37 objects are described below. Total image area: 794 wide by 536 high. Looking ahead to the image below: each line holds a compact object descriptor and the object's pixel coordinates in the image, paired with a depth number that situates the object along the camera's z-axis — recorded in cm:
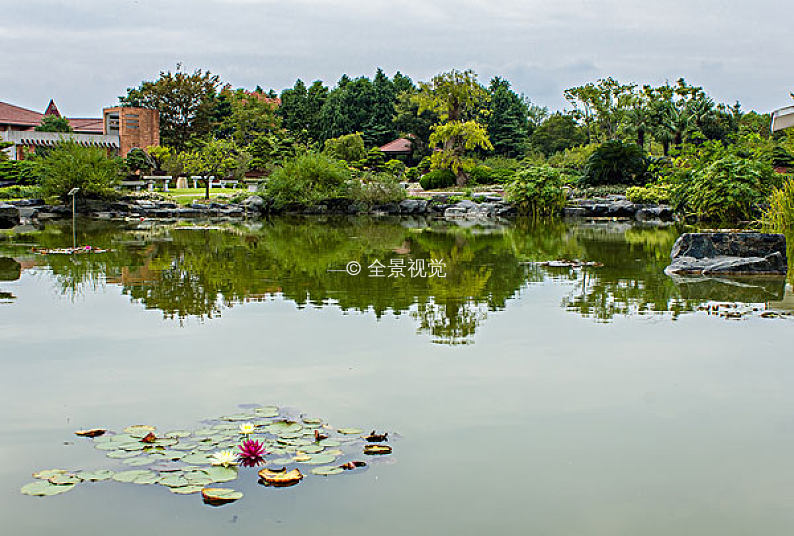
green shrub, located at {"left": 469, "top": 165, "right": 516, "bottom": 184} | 3006
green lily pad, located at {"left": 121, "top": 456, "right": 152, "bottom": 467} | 310
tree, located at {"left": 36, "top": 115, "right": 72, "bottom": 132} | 3900
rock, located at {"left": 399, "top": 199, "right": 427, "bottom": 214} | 2458
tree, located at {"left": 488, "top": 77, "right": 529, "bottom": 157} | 3862
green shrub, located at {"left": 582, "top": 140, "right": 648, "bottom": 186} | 2597
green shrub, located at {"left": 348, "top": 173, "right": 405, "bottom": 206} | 2425
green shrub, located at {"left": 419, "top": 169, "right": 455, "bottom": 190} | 2944
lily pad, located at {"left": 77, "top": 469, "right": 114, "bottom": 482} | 299
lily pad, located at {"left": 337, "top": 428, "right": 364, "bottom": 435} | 346
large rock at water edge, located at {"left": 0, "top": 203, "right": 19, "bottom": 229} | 1686
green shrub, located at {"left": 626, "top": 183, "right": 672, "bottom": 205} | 2217
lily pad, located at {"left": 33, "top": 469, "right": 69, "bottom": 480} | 300
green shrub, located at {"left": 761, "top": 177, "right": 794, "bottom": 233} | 926
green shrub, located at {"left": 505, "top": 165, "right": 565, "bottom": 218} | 2284
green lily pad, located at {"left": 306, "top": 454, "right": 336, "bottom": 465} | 311
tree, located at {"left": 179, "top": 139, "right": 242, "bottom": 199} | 2764
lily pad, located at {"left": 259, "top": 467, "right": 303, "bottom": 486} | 293
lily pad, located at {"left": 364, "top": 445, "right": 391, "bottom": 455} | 324
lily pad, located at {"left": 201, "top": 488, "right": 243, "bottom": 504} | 279
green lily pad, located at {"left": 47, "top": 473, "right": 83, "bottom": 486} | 295
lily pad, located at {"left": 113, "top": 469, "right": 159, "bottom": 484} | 294
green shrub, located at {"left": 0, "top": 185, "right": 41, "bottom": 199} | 2331
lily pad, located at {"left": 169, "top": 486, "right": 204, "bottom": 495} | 285
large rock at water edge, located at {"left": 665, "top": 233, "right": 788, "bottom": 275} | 868
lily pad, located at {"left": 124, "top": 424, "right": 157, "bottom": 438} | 340
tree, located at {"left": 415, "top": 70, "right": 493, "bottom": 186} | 2800
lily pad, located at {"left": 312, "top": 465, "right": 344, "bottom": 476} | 302
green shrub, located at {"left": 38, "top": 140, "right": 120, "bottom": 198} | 2177
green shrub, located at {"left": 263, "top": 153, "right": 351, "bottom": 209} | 2352
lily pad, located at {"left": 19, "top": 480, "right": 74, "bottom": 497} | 288
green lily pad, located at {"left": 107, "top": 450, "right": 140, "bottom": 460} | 318
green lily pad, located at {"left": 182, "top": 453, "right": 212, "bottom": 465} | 309
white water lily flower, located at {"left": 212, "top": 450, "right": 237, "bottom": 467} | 304
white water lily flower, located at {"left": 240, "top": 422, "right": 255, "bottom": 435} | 337
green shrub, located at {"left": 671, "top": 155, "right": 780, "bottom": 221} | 1312
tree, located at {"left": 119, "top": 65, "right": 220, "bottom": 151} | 3878
